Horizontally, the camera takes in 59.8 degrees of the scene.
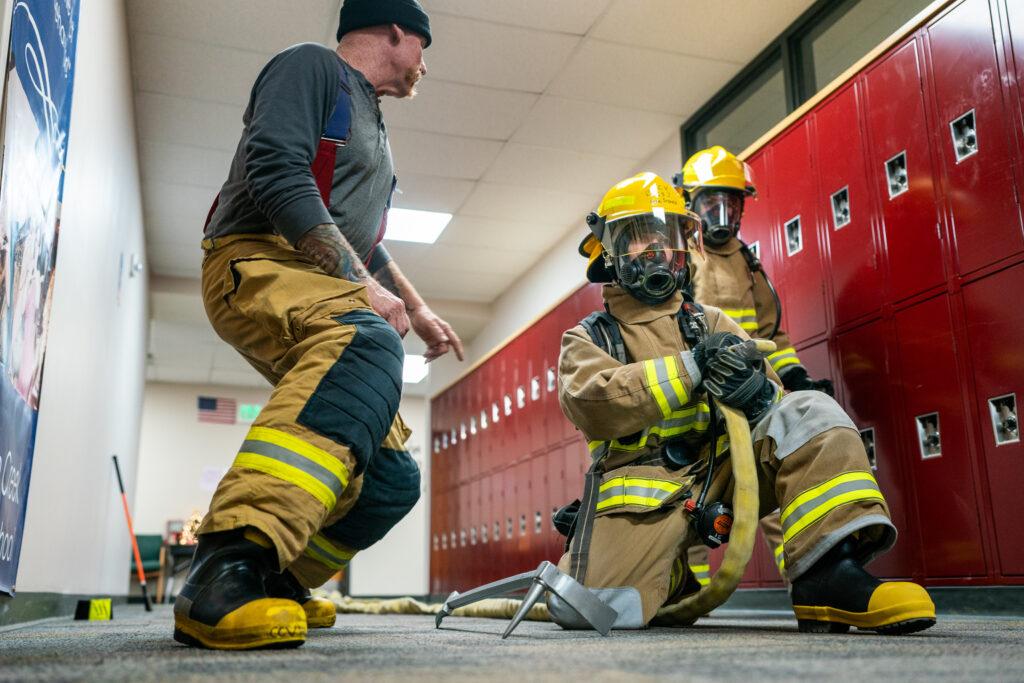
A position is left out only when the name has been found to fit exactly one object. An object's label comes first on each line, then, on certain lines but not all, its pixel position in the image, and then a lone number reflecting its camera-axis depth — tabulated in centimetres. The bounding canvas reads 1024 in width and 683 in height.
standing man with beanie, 130
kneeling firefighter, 170
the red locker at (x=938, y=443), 265
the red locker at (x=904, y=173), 286
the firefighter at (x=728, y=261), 308
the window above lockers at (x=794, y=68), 413
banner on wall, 183
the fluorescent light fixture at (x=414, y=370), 1175
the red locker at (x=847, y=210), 313
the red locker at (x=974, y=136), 256
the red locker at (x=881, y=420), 288
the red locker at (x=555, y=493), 561
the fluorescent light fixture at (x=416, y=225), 691
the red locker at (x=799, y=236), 343
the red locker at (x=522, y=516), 623
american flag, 1271
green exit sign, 1290
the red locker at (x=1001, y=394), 247
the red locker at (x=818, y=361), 331
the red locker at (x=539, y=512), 591
